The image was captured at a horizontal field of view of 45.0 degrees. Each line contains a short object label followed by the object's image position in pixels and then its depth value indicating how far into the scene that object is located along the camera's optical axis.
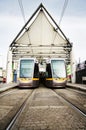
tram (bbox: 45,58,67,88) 10.31
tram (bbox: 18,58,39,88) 10.09
